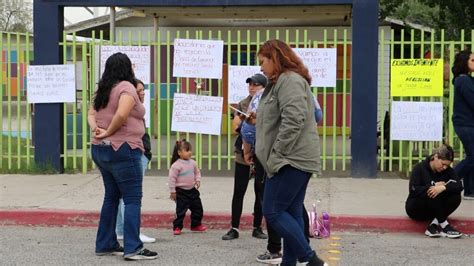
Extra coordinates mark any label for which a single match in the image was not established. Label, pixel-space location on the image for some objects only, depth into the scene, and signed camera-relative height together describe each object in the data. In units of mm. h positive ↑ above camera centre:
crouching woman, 6891 -901
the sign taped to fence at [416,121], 9750 -285
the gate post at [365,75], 9898 +369
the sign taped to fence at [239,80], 9977 +291
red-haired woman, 4938 -302
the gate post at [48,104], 10367 -78
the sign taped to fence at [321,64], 9867 +525
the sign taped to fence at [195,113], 10117 -195
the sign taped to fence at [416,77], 9672 +338
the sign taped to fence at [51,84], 10312 +225
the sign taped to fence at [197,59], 10062 +598
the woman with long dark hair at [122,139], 5902 -343
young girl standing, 7039 -844
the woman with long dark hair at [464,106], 8023 -63
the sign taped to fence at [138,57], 10180 +629
